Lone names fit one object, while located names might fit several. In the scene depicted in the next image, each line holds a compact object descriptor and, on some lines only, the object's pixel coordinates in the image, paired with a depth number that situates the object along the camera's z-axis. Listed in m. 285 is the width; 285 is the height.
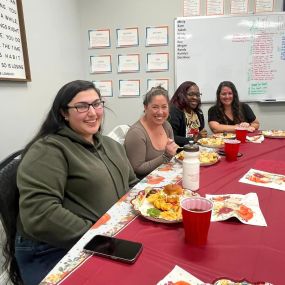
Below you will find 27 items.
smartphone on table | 0.67
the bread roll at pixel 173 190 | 0.97
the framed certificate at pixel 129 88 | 3.07
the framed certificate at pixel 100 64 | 3.07
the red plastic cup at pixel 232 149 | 1.47
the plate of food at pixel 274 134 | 1.97
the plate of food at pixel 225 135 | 2.04
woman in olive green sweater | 0.95
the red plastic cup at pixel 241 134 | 1.86
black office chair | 0.98
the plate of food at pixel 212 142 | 1.76
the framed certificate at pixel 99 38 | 3.02
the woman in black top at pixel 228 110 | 2.62
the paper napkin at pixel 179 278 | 0.60
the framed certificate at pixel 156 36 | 2.90
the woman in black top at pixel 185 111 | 2.42
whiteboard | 2.76
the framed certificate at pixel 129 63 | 3.01
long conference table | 0.62
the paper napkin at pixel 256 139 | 1.89
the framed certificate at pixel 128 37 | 2.95
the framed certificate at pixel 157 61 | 2.96
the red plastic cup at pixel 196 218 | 0.70
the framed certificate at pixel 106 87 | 3.13
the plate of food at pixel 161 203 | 0.84
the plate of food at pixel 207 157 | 1.39
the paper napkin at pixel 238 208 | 0.85
